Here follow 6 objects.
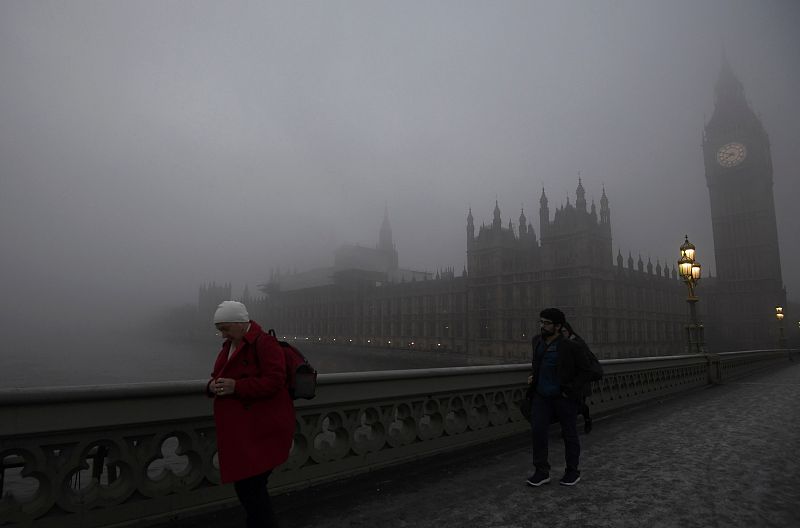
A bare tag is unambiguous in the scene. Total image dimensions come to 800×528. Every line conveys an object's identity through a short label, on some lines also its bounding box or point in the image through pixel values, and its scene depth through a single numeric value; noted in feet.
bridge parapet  10.63
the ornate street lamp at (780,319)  115.38
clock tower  284.20
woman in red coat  9.52
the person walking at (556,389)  15.99
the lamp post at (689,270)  53.16
